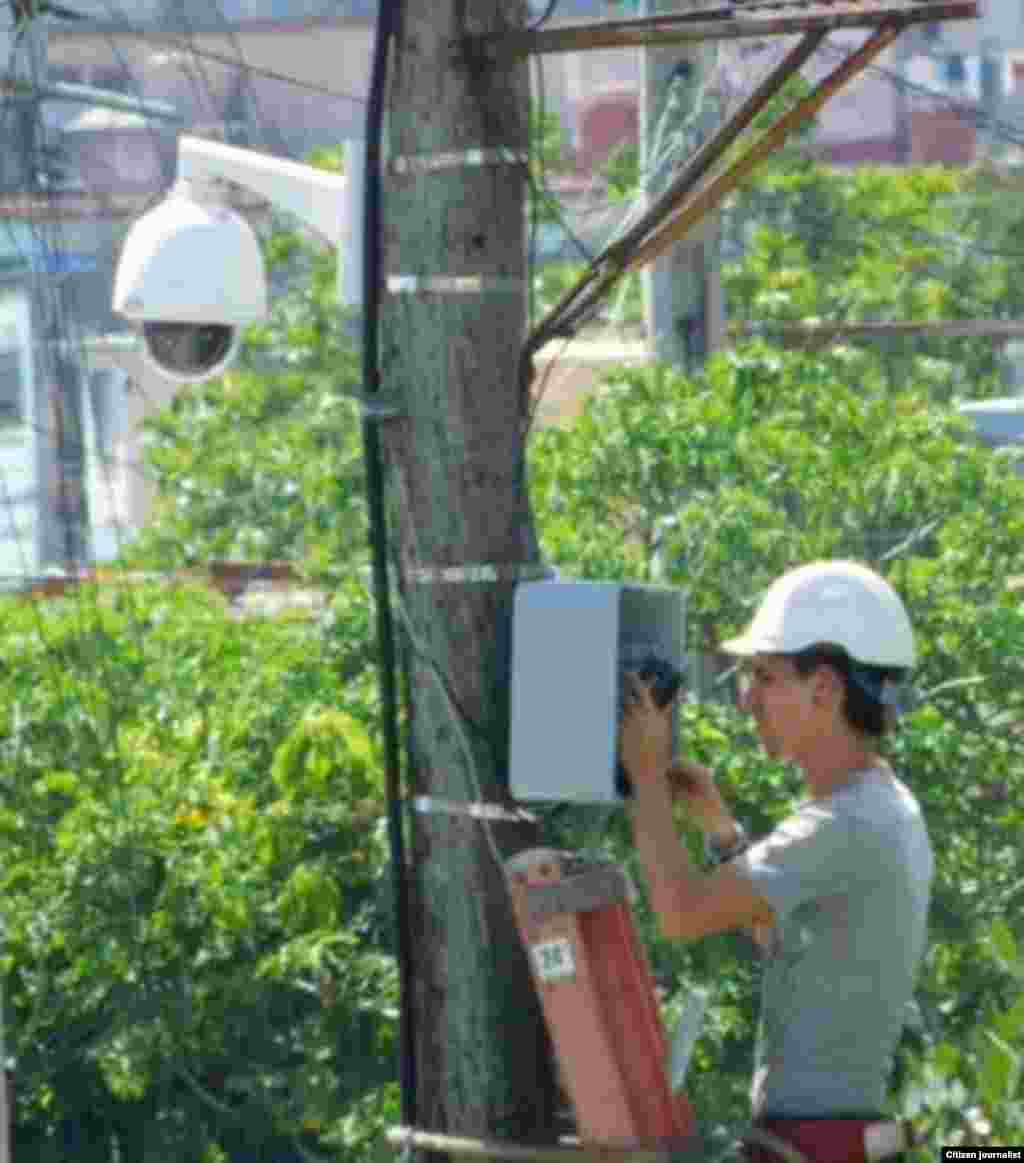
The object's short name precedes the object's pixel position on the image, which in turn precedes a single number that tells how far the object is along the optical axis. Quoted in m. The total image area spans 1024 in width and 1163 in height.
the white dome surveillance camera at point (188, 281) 23.17
